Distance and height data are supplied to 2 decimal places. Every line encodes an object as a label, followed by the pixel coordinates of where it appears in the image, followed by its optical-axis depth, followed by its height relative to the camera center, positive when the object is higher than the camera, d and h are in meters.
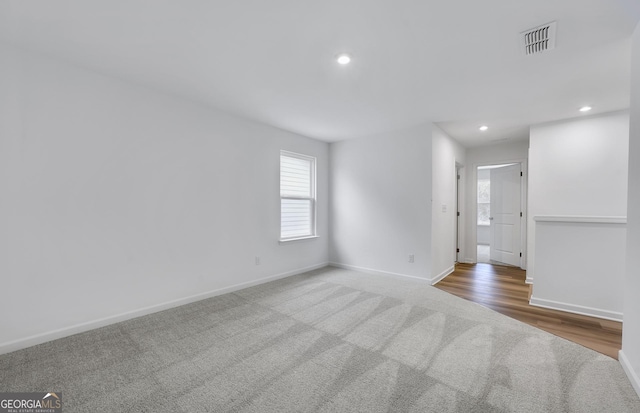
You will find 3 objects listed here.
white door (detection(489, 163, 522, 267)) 5.43 -0.21
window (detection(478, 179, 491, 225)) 8.71 +0.09
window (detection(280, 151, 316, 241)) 4.60 +0.14
